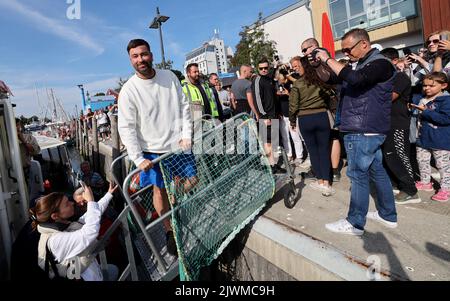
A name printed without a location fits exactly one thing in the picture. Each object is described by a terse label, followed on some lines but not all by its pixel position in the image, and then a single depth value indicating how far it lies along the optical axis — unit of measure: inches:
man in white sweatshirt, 118.5
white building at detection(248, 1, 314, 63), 930.4
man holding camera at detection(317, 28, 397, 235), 101.2
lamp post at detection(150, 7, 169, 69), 439.5
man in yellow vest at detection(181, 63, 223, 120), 199.0
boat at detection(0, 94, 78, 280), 147.3
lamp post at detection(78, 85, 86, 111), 1349.3
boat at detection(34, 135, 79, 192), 435.7
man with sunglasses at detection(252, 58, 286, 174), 185.9
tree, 931.3
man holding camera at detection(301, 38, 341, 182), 117.2
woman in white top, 110.7
